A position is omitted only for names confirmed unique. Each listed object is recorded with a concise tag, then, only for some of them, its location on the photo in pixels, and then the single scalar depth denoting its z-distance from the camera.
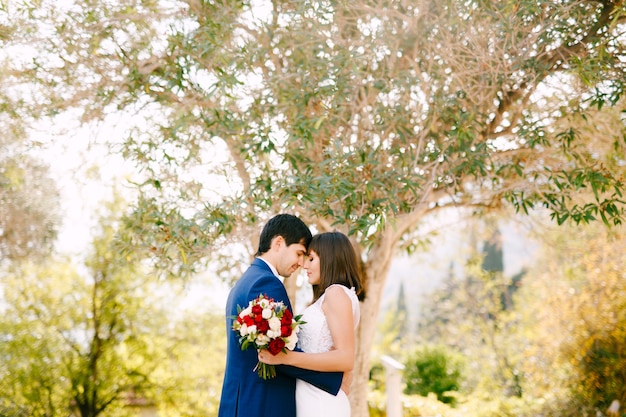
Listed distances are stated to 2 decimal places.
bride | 3.04
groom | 3.06
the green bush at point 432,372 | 14.23
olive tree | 4.82
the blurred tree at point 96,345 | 9.04
